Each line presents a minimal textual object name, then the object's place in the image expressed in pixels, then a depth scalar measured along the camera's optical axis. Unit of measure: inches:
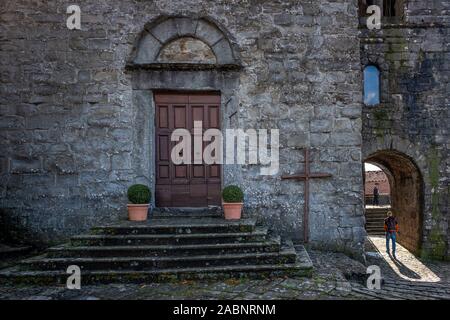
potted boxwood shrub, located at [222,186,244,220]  218.5
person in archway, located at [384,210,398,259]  381.7
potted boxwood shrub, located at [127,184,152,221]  215.9
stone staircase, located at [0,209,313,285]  171.0
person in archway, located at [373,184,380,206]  772.0
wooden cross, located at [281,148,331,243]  239.1
